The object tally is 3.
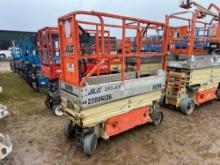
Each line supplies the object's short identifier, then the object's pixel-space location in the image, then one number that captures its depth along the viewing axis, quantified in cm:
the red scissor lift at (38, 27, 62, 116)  523
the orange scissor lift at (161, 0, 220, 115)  512
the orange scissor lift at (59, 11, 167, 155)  307
